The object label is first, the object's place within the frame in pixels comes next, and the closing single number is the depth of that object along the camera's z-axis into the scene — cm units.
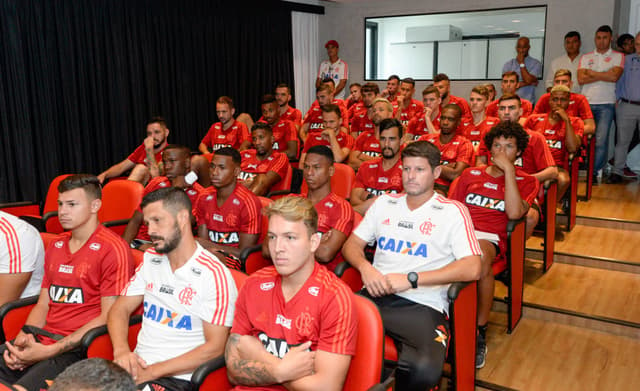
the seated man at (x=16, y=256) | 241
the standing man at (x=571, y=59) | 673
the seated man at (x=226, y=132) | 587
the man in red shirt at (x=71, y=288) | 218
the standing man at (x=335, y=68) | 906
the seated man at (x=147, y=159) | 468
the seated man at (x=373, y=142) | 521
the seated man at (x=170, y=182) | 355
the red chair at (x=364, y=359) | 180
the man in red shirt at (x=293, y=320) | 170
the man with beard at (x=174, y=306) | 195
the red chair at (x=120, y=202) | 376
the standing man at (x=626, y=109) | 595
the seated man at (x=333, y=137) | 512
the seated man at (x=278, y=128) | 602
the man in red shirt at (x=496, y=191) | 318
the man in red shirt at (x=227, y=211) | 323
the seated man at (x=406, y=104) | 657
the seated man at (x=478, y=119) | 515
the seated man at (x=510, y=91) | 609
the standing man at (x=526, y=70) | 724
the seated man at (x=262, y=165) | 462
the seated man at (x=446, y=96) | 644
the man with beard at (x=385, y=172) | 380
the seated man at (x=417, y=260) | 222
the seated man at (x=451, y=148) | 434
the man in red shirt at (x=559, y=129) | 475
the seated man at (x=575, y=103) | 543
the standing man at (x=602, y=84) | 605
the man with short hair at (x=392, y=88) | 736
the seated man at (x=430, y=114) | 552
